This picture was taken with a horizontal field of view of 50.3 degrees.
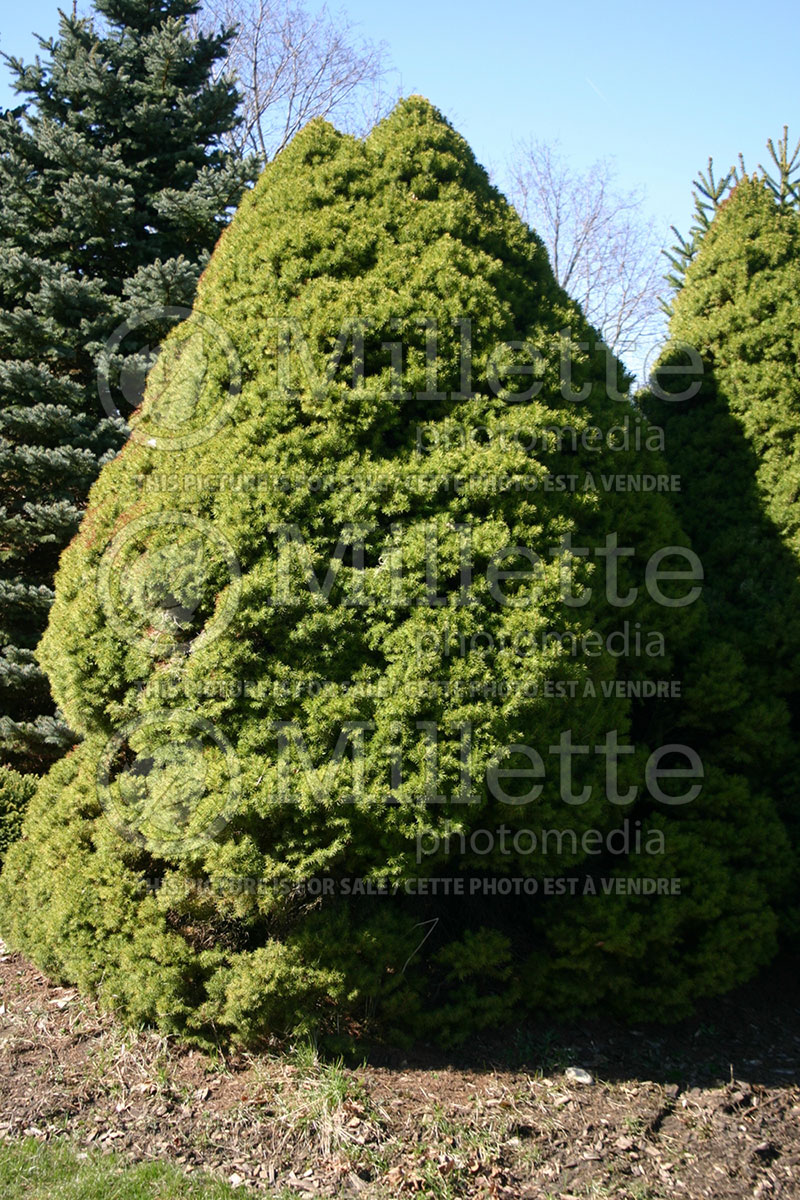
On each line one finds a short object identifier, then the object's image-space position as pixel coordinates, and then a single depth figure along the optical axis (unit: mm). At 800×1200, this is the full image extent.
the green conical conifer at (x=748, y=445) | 4574
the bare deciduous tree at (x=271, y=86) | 20969
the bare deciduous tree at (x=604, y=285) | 25391
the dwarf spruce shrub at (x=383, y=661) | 3521
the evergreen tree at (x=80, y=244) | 6582
